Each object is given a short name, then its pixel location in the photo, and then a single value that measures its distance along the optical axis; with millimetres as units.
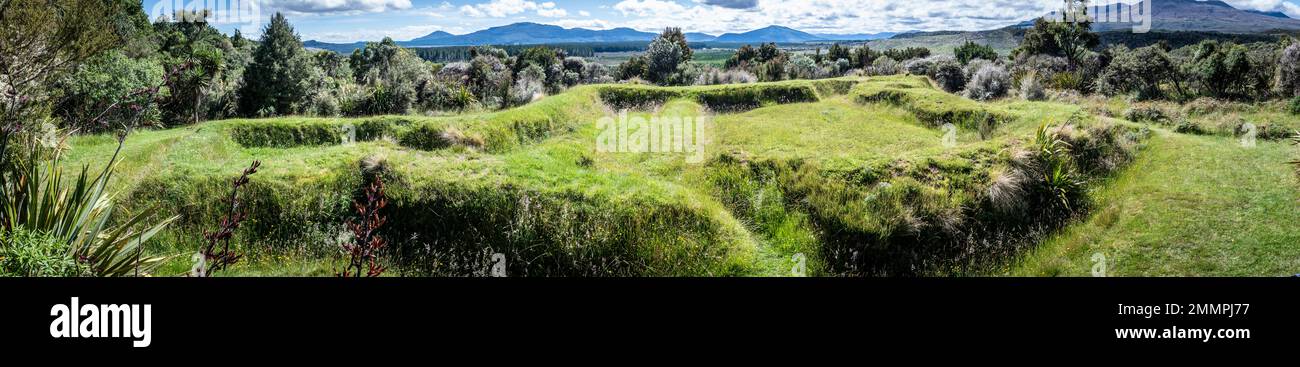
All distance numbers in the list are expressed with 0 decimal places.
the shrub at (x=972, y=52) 44375
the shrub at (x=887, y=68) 36188
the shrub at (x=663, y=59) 37688
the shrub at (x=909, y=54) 45375
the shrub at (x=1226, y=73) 21312
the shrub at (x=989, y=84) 26203
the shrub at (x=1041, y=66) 31416
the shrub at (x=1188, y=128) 14273
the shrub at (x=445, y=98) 23641
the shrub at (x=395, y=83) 22719
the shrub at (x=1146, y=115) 15601
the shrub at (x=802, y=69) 34062
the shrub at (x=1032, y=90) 23695
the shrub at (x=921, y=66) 35041
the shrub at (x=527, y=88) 23291
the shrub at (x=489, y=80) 24578
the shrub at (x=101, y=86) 15062
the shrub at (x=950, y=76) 32688
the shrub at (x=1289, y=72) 19453
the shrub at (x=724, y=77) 31812
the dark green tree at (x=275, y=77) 23203
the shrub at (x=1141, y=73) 23359
